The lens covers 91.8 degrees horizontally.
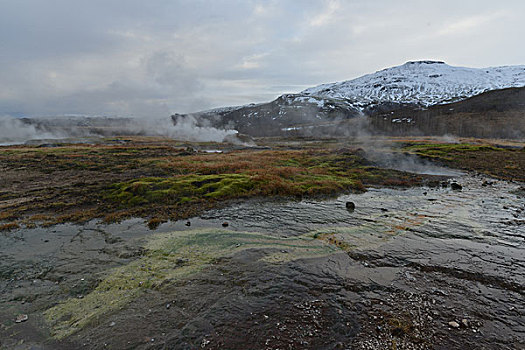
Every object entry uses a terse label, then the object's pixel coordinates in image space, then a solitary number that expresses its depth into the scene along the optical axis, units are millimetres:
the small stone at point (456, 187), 20953
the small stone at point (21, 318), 6699
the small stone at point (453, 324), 6350
